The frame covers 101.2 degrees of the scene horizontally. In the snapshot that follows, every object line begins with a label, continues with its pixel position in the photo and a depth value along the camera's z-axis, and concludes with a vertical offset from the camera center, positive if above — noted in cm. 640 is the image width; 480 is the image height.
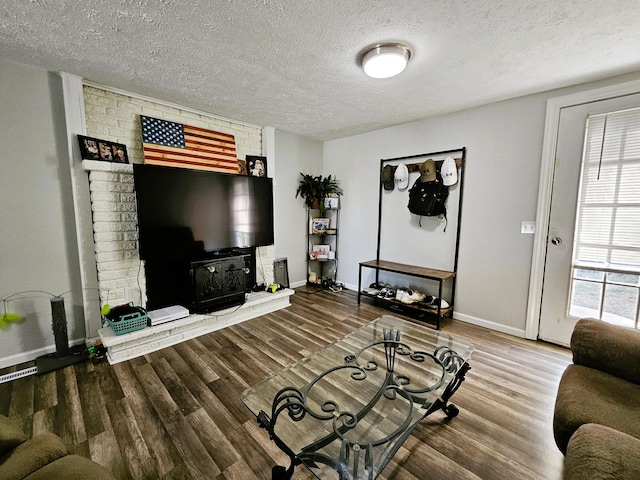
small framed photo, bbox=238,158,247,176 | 317 +56
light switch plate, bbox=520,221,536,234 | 244 -12
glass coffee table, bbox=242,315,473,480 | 99 -89
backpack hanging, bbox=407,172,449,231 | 294 +19
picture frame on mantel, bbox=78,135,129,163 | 215 +54
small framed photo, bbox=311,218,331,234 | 398 -17
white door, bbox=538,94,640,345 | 219 -14
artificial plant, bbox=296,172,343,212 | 387 +36
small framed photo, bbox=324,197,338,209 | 393 +18
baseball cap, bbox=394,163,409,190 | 322 +48
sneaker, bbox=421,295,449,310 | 285 -98
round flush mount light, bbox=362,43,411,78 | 168 +101
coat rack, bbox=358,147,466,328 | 280 -64
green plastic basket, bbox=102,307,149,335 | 213 -90
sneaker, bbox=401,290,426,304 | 297 -95
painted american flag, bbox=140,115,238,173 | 248 +69
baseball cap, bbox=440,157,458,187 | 282 +46
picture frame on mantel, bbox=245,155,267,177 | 323 +60
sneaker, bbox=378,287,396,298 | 321 -96
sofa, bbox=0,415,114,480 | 81 -80
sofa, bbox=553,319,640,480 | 75 -73
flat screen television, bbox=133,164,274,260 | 232 +3
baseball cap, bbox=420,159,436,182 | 294 +49
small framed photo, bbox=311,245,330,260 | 403 -57
